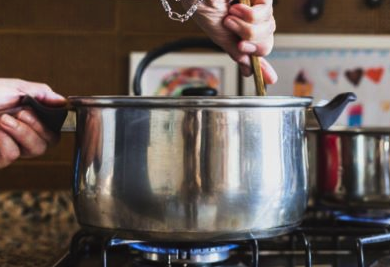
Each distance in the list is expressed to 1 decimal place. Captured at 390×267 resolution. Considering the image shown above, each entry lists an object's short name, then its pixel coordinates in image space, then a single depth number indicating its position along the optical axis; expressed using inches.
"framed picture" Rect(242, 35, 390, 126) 48.4
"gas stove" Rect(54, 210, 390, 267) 28.3
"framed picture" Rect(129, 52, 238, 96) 48.1
